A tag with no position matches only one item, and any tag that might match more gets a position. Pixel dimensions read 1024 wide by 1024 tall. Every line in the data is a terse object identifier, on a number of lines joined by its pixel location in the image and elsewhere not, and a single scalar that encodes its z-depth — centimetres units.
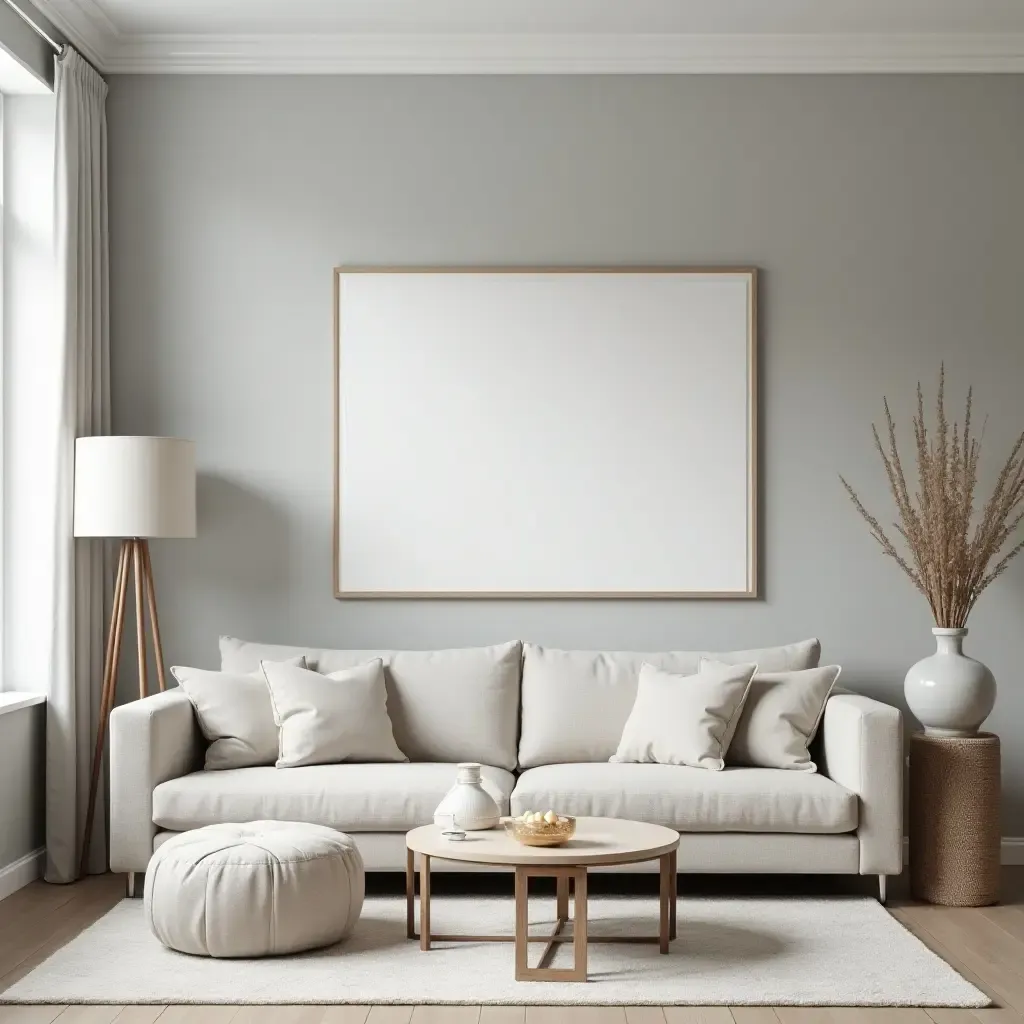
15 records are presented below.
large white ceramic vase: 437
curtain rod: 437
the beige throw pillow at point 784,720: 442
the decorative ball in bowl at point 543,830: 347
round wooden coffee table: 335
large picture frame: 508
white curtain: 463
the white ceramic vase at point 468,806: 366
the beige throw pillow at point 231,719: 447
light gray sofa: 414
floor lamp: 457
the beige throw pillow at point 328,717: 441
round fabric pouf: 346
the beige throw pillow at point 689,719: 438
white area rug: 324
